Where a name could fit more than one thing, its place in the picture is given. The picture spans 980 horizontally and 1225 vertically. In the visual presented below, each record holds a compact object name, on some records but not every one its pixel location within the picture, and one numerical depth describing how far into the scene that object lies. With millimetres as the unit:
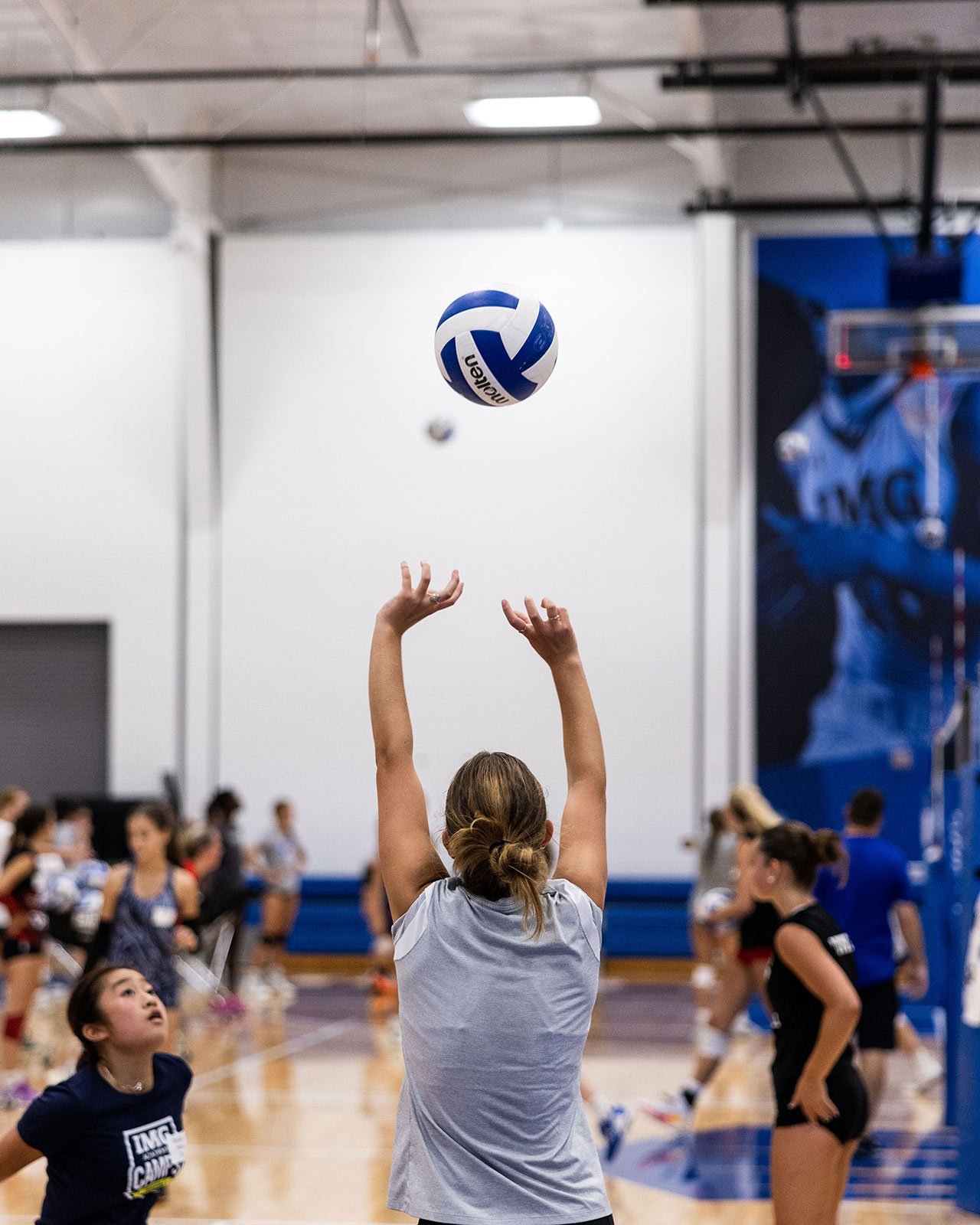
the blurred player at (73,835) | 24672
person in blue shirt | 13477
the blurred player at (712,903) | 17625
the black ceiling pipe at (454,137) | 24641
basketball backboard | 23500
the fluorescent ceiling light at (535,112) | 23797
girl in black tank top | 7766
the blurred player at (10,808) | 18734
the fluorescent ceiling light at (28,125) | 24172
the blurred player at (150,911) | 12250
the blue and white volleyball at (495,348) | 7668
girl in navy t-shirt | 6043
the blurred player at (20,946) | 16531
